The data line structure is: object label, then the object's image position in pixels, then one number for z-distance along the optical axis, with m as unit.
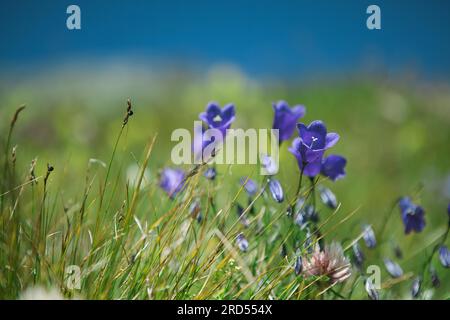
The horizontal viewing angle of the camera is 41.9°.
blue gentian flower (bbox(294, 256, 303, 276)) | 1.96
